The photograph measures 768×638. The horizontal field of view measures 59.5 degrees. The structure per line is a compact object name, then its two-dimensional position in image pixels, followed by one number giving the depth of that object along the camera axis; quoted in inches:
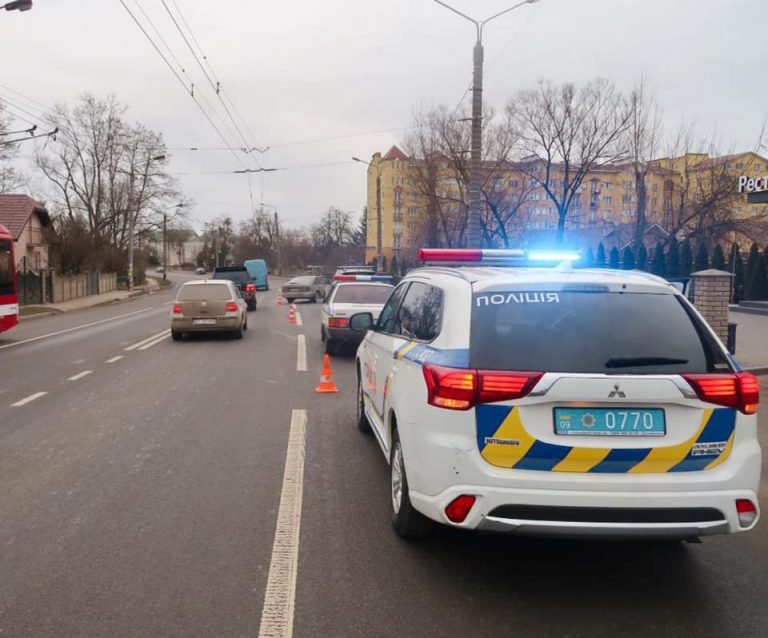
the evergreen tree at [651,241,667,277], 1298.0
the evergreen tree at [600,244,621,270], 1446.7
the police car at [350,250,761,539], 130.6
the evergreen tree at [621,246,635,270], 1320.1
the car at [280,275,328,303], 1498.5
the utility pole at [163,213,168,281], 2434.9
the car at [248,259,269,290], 2245.9
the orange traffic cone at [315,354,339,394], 366.0
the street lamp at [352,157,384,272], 1577.6
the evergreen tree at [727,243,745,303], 1164.0
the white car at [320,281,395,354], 524.1
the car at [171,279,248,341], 625.6
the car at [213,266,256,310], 1123.9
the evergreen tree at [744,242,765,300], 1094.4
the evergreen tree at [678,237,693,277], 1254.9
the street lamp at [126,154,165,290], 1919.3
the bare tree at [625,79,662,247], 1232.8
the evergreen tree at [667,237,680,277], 1254.3
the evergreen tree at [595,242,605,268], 1565.0
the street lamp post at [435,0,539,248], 687.1
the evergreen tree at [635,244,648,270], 1280.8
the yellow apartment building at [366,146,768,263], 1264.8
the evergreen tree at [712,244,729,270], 1182.9
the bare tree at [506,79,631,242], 1302.9
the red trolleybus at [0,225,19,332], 636.7
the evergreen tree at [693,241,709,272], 1183.4
